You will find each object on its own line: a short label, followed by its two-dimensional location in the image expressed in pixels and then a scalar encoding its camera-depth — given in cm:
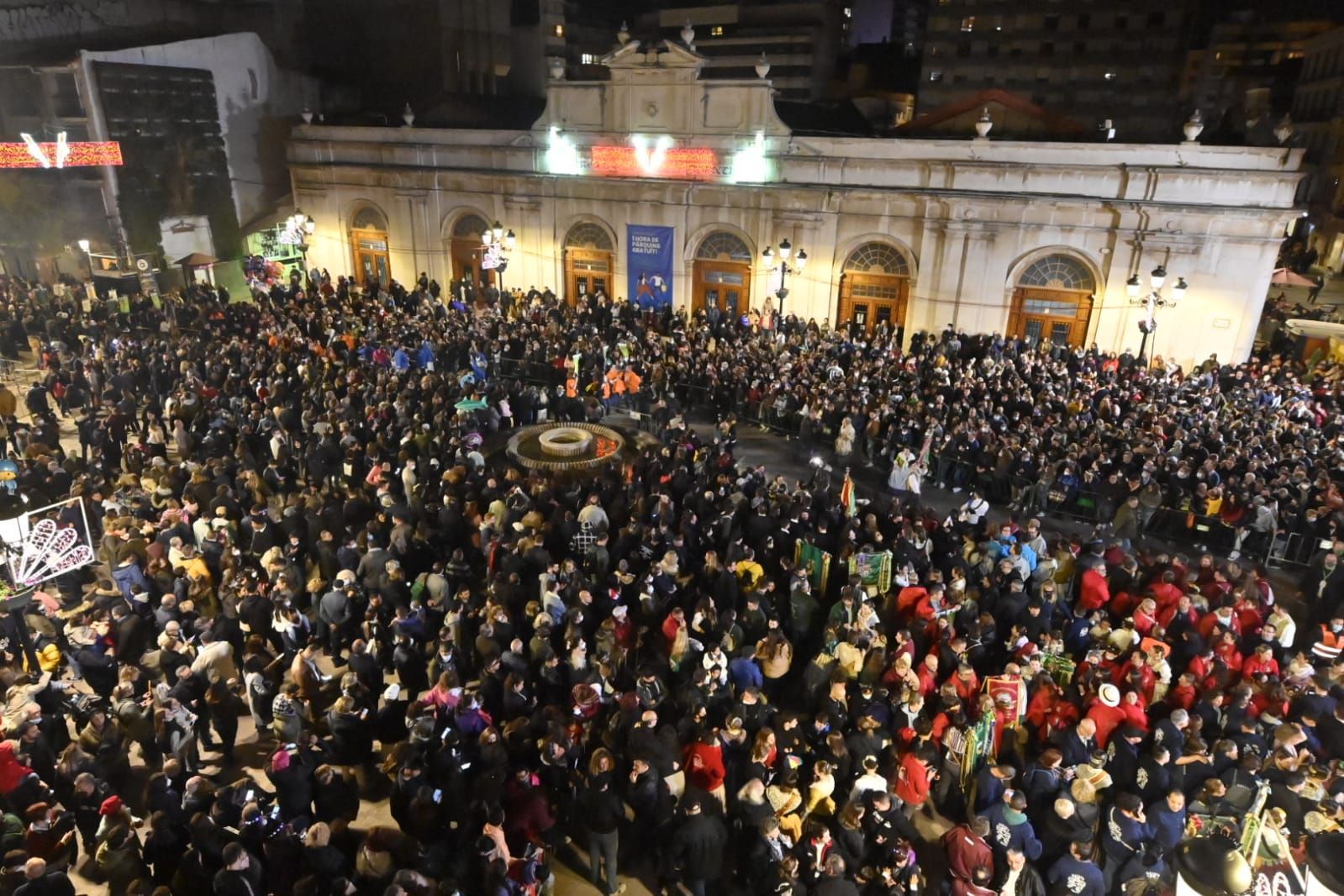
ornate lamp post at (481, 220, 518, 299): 2638
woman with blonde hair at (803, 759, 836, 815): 708
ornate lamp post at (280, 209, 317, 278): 2916
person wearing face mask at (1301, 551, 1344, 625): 1104
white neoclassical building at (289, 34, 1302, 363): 2198
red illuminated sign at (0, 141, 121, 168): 2816
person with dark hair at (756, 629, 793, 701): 897
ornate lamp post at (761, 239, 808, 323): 2440
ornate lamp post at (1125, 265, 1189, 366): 1988
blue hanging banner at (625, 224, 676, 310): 2886
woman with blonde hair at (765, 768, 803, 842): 688
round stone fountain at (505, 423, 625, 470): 1560
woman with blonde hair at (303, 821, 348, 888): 605
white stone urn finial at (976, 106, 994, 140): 2253
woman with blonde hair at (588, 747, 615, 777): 684
